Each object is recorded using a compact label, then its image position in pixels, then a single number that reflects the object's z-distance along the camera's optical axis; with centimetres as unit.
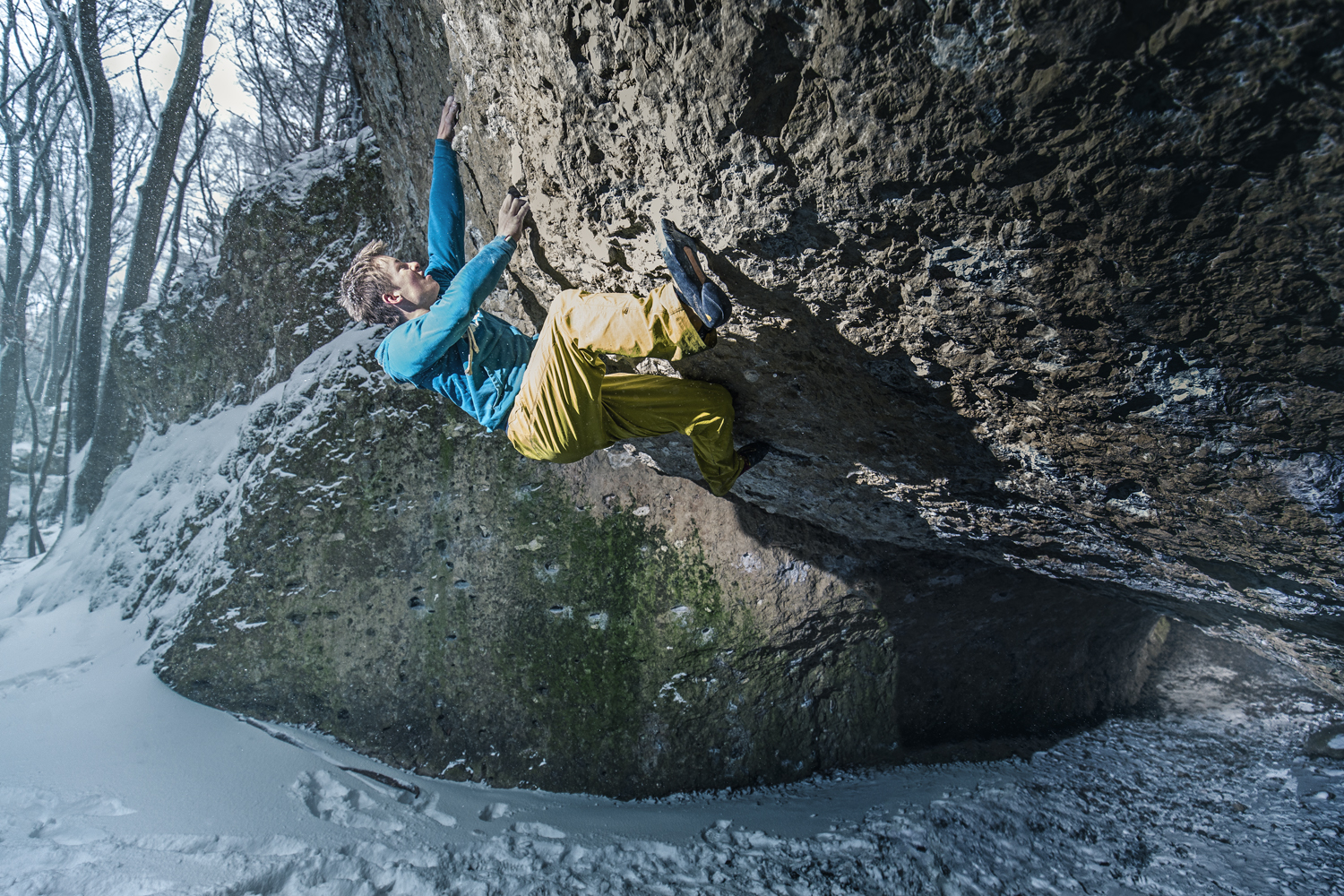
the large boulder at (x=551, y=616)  309
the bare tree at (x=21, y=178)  684
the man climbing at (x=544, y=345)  161
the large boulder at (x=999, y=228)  97
